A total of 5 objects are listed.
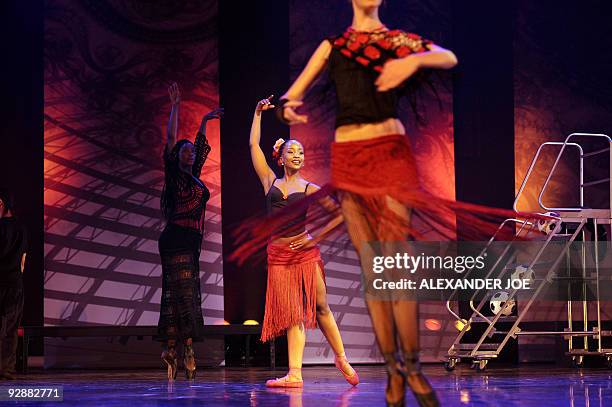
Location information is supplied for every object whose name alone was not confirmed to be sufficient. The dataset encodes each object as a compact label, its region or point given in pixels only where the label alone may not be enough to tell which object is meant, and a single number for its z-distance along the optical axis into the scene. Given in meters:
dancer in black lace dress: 10.31
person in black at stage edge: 10.89
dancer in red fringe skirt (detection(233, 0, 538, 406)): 4.65
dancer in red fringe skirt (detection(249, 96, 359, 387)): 8.98
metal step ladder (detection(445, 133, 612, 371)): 11.51
